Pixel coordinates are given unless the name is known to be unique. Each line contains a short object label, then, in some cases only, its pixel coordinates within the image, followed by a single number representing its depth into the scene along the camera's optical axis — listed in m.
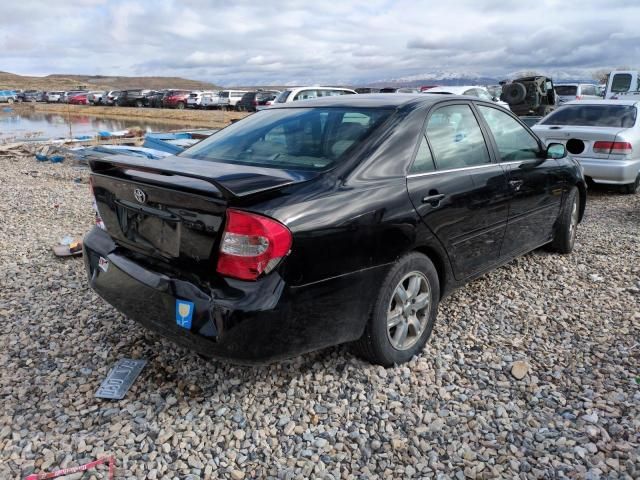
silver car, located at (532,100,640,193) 7.79
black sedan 2.43
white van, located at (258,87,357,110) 16.22
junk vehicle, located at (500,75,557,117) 16.38
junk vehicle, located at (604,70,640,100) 18.72
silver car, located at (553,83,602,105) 21.33
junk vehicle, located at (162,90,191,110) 43.56
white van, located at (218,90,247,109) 41.56
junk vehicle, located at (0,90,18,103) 56.81
